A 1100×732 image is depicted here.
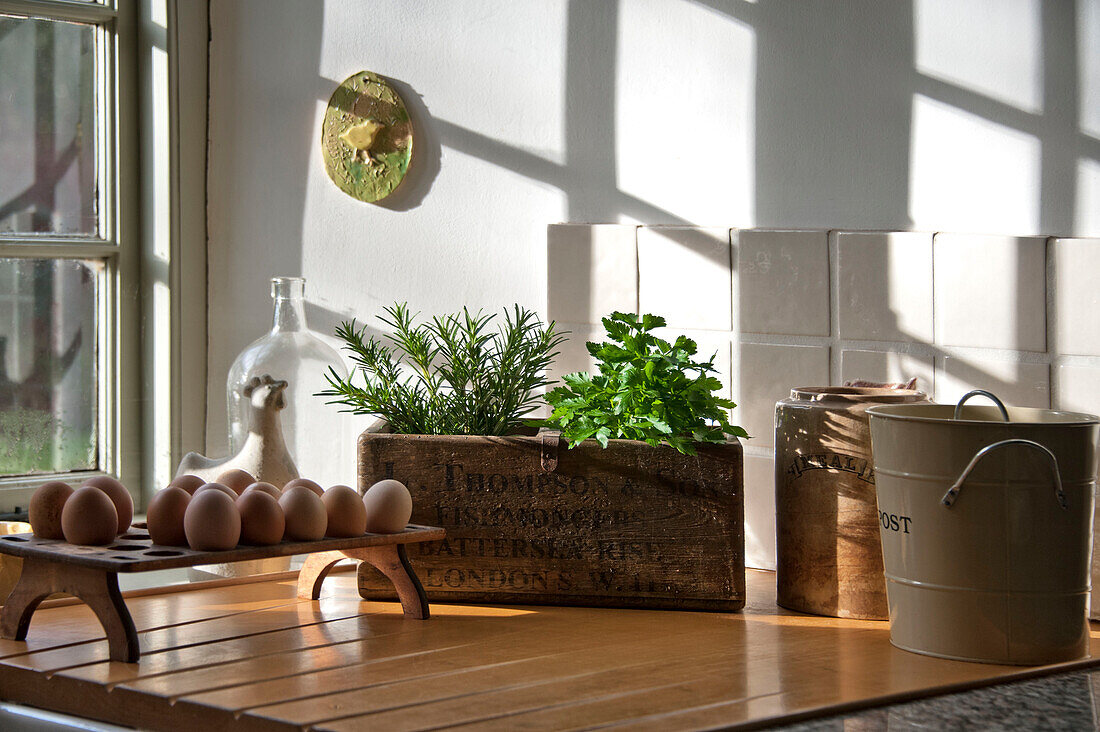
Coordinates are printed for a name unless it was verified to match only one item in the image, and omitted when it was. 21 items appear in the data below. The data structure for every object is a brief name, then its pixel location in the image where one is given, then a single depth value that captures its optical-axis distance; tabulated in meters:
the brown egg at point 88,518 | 2.59
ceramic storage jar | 2.70
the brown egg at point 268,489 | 2.64
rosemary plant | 2.82
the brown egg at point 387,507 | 2.69
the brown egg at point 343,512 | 2.66
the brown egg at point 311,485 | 2.70
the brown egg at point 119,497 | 2.65
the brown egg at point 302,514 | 2.63
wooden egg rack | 2.54
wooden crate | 2.74
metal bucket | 2.53
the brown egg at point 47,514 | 2.62
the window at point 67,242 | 3.22
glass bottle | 3.16
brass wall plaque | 3.21
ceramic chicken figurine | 3.09
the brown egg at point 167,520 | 2.60
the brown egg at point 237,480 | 2.75
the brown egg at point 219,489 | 2.60
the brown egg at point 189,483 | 2.70
